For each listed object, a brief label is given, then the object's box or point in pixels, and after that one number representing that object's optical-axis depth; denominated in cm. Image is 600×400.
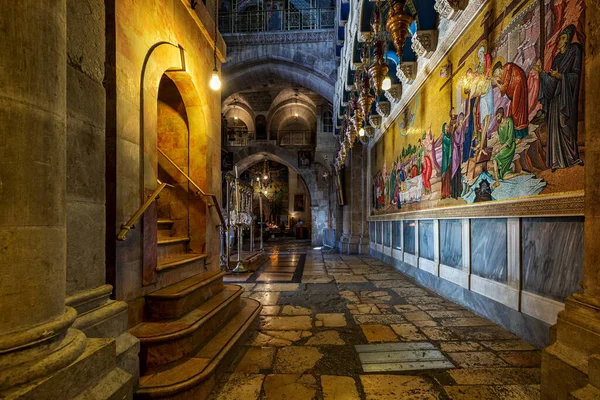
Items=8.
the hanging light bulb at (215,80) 428
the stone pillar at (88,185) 176
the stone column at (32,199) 118
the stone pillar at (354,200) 1301
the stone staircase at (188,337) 209
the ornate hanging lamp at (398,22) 410
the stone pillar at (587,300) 176
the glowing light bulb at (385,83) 531
